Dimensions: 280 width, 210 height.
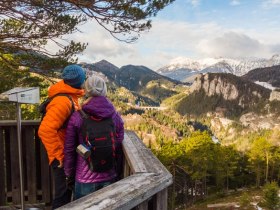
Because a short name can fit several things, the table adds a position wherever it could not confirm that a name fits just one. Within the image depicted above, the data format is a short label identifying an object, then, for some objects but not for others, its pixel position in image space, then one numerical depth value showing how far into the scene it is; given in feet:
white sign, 8.84
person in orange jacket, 8.51
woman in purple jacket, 8.02
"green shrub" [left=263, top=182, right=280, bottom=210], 98.11
